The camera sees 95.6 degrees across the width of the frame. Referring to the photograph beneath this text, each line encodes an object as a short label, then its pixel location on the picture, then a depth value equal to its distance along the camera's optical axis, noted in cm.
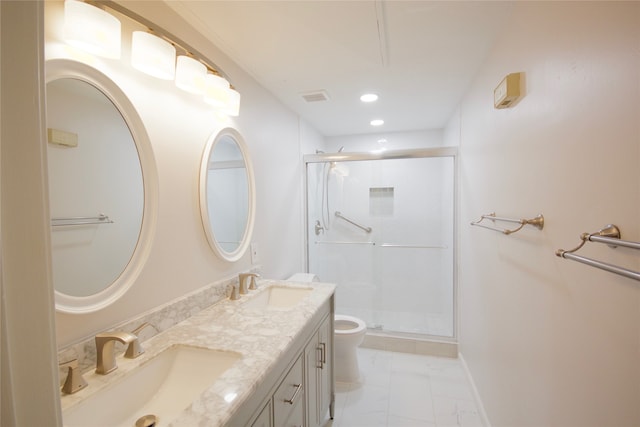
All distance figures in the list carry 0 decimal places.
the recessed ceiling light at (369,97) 242
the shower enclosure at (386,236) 306
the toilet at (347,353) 231
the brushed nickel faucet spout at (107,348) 93
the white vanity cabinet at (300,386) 95
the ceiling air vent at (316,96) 235
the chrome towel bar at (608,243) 57
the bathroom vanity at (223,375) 81
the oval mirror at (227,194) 155
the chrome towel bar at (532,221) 110
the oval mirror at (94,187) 92
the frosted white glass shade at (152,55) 109
